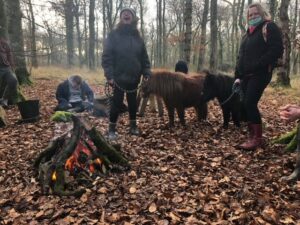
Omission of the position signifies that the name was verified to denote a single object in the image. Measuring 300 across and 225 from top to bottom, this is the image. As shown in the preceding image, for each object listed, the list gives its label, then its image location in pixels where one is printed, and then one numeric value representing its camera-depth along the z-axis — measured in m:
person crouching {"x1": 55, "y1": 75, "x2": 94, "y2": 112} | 6.54
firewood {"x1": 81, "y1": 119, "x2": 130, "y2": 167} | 3.56
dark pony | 5.20
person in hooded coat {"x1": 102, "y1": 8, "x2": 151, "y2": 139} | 4.50
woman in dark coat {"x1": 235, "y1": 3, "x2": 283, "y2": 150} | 3.85
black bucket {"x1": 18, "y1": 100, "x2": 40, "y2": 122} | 5.57
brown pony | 5.22
